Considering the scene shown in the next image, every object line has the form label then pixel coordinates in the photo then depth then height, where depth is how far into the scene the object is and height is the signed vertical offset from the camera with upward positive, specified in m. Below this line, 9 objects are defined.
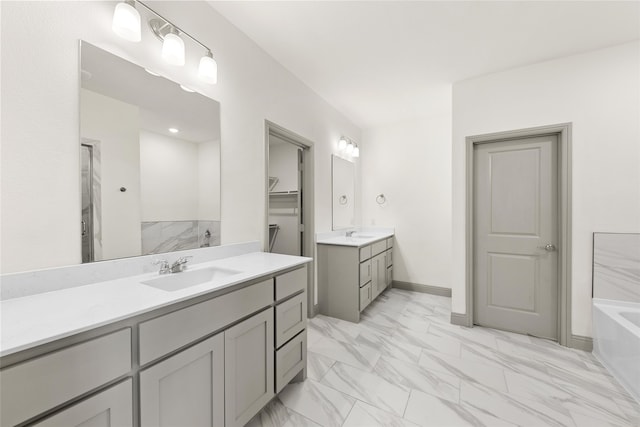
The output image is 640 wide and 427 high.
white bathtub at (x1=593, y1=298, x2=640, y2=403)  1.67 -0.96
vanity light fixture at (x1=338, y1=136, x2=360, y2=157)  3.53 +0.94
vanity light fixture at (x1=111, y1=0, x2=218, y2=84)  1.23 +0.96
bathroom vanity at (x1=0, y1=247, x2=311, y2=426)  0.70 -0.50
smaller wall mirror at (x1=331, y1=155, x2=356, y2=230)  3.43 +0.28
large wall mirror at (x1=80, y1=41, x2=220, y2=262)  1.22 +0.29
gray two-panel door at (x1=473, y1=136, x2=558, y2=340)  2.44 -0.26
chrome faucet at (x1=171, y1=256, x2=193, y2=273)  1.43 -0.31
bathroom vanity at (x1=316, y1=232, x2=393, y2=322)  2.77 -0.75
